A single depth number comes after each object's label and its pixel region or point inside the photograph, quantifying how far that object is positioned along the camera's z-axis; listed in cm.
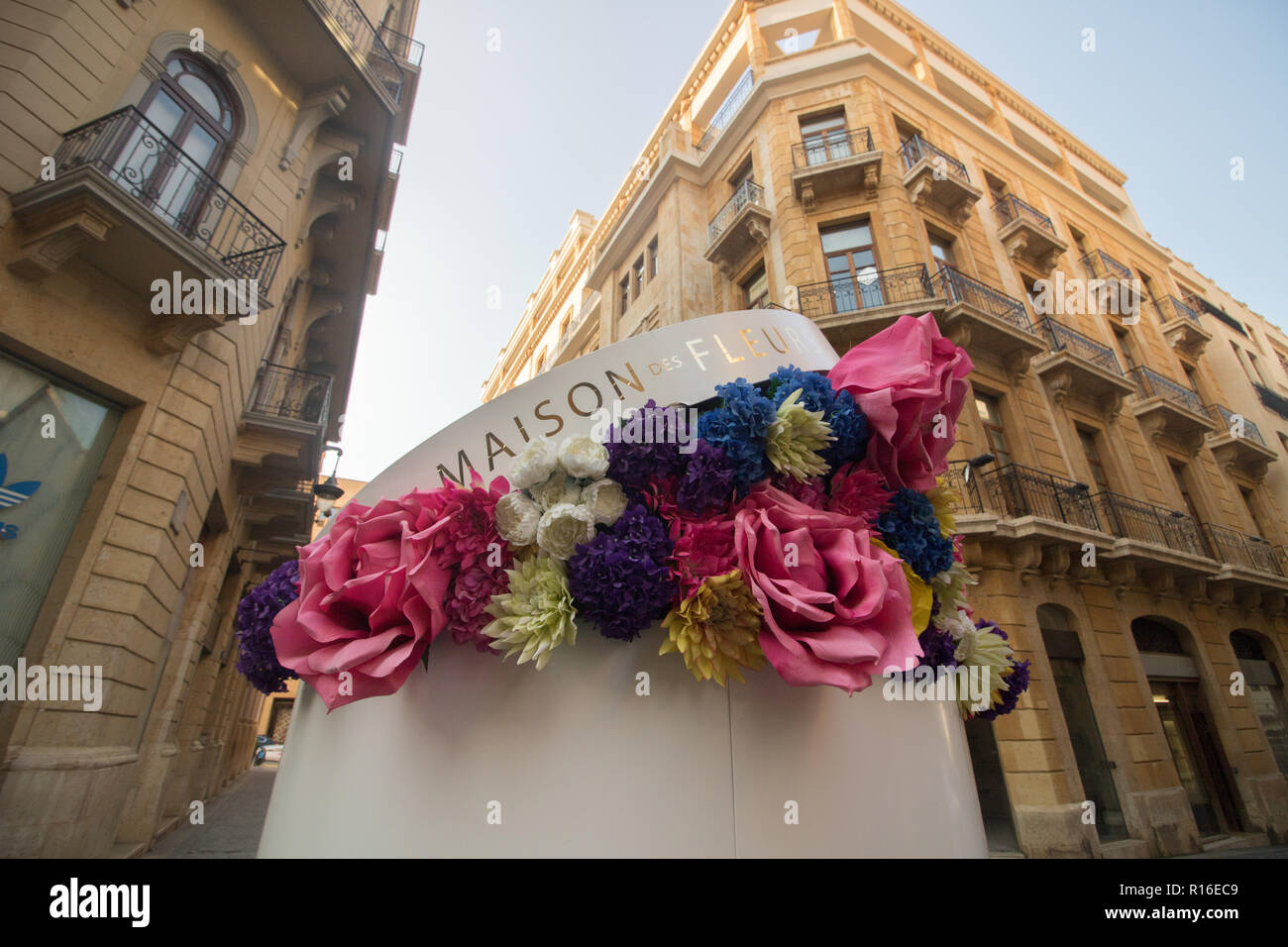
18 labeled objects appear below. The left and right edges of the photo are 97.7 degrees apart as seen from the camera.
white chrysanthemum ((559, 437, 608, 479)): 113
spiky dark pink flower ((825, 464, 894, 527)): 120
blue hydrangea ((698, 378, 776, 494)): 112
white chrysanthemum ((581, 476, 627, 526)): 113
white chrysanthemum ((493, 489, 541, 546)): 113
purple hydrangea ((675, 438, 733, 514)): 112
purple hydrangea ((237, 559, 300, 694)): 147
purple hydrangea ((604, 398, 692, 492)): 117
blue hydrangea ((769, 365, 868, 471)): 119
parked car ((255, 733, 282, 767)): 2436
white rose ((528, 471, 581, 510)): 116
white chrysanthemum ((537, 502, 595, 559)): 109
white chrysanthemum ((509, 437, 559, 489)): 114
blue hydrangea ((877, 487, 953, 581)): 122
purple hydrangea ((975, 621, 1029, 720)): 163
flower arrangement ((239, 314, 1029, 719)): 96
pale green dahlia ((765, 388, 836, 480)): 113
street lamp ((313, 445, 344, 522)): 964
